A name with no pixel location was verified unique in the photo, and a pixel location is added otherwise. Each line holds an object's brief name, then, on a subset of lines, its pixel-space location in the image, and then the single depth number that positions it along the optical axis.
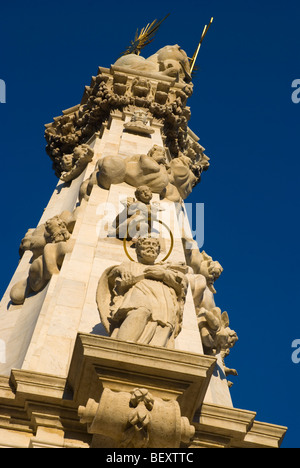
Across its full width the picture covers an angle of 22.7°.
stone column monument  8.28
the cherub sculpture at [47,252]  12.89
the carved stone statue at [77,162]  17.89
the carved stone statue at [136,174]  14.73
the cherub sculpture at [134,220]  12.76
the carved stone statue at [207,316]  12.91
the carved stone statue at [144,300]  9.08
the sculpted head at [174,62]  22.02
